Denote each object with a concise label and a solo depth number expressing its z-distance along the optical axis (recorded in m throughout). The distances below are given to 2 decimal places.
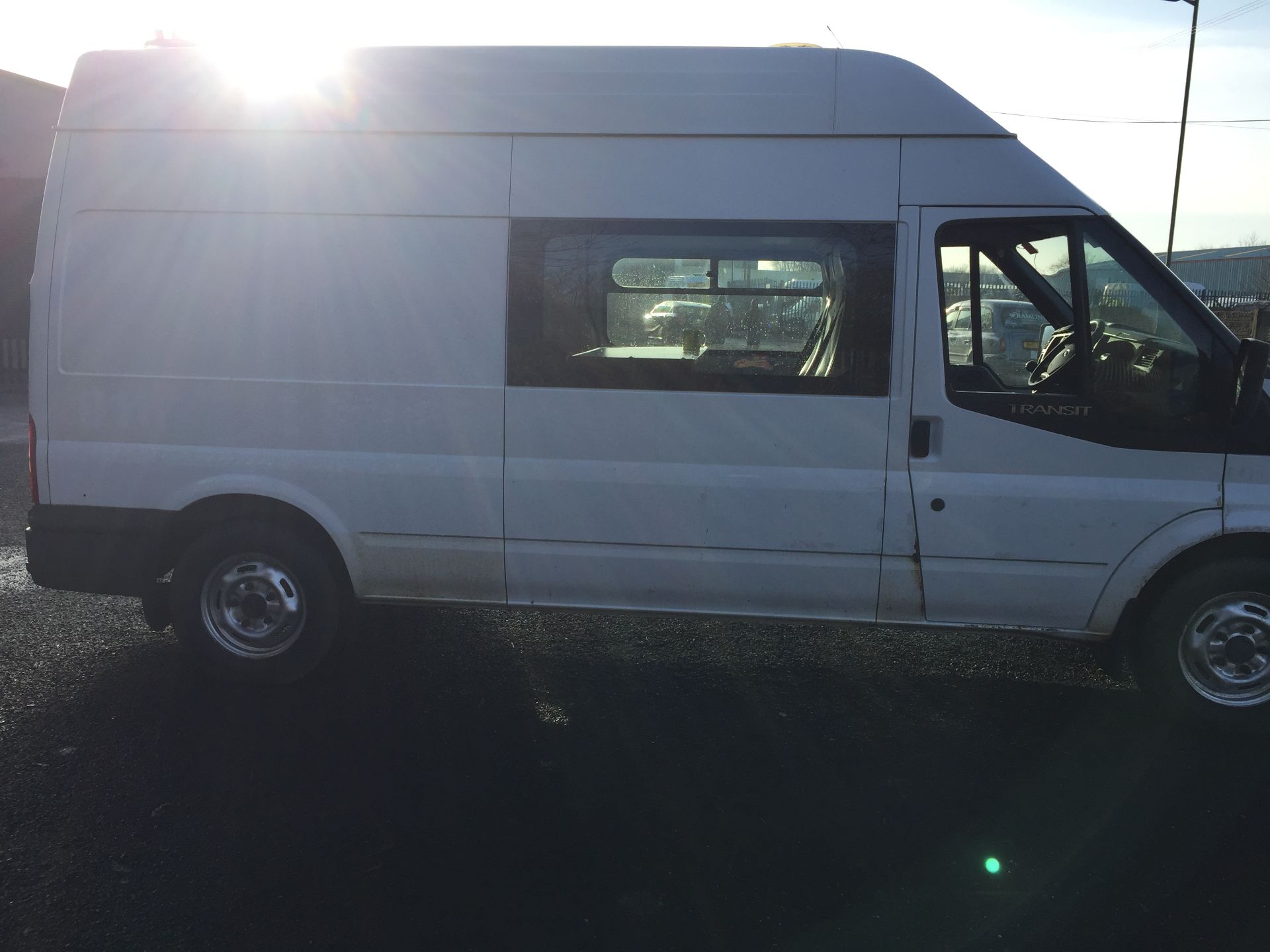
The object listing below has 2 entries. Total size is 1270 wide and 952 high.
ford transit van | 4.39
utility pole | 24.64
